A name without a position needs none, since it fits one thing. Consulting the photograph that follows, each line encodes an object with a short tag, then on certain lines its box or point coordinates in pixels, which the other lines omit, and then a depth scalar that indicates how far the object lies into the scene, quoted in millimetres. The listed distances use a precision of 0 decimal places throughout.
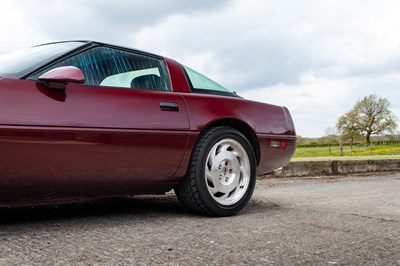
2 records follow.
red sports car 2701
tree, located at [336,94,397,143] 55406
